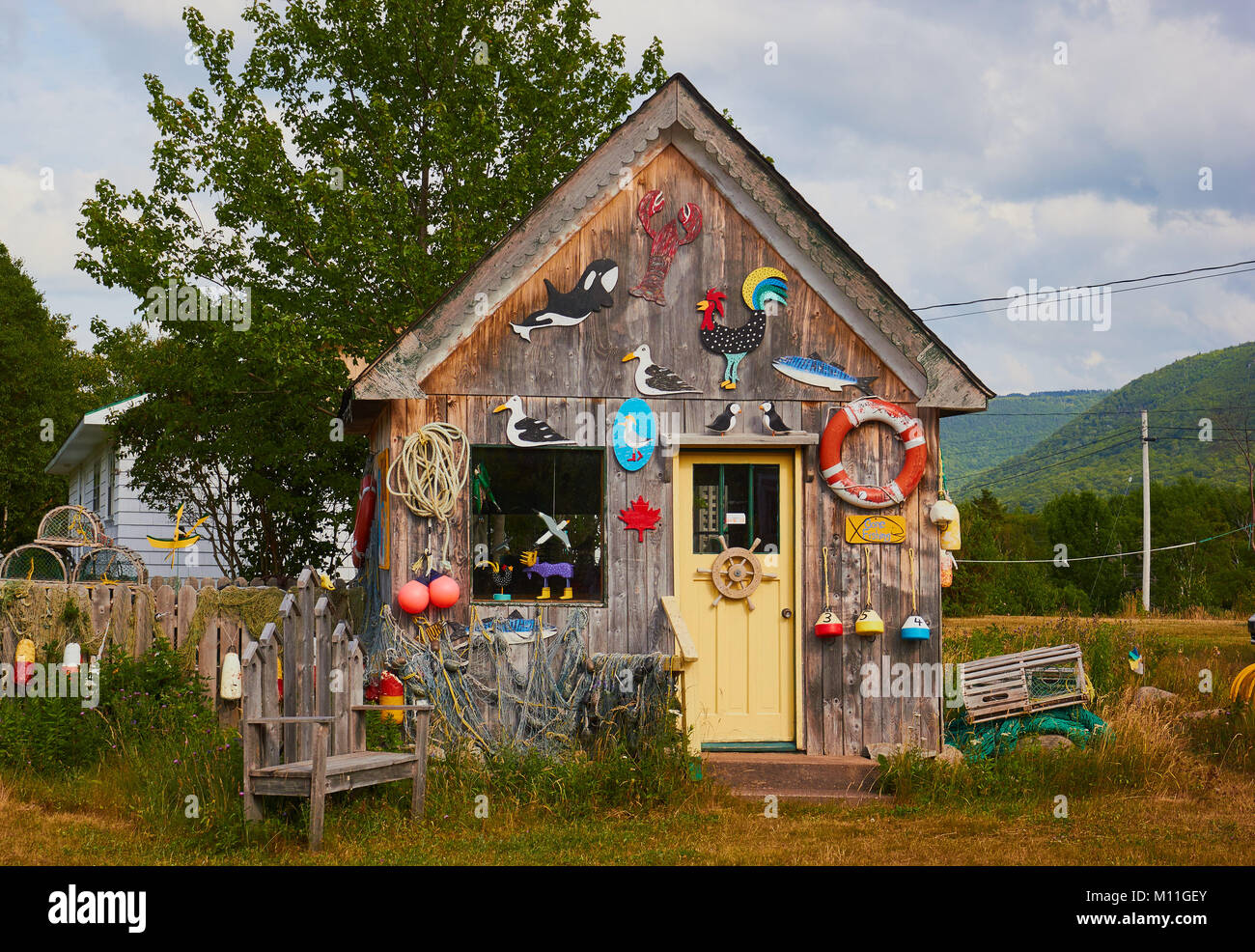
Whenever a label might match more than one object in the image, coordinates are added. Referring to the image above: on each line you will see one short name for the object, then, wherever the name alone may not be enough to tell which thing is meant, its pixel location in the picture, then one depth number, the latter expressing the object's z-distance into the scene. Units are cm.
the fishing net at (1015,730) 984
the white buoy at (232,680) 991
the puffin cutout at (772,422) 990
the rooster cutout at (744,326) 990
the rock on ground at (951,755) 914
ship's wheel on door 980
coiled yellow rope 941
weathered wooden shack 966
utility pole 4171
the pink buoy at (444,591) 930
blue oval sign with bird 977
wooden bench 698
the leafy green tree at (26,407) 3191
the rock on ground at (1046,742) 955
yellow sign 994
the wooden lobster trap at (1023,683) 1031
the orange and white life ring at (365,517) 1134
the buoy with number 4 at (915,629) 973
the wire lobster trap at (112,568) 1398
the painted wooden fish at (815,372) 996
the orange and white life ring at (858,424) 986
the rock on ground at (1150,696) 1180
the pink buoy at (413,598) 925
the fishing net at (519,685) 884
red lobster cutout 988
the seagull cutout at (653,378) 981
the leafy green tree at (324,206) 1595
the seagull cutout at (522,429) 966
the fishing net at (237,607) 1045
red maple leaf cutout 973
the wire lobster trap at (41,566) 1530
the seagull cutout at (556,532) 970
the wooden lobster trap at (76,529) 1402
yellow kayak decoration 1819
